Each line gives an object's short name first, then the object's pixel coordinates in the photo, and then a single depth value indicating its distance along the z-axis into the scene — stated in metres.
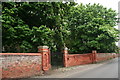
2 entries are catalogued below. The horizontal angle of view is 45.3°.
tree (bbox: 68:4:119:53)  17.66
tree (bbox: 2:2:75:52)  9.51
